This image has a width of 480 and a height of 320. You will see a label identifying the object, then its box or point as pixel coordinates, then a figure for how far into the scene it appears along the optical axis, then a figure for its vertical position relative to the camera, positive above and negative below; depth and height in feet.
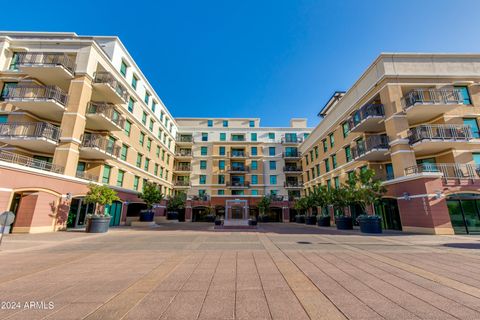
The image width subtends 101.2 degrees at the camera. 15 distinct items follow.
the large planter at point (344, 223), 60.54 -4.32
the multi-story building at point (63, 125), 45.50 +25.62
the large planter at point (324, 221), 73.72 -4.55
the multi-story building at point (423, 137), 48.53 +20.14
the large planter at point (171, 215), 109.91 -3.83
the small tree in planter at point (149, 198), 71.46 +3.51
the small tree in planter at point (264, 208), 111.96 +0.17
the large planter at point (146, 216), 71.72 -2.87
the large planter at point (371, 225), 48.67 -3.91
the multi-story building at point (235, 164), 124.47 +28.99
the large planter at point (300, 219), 100.19 -5.22
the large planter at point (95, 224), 47.14 -3.84
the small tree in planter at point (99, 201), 47.26 +1.70
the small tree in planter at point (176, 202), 101.55 +3.01
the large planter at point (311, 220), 83.82 -4.79
